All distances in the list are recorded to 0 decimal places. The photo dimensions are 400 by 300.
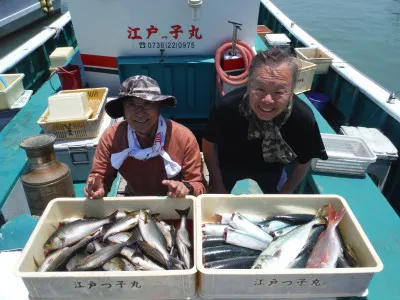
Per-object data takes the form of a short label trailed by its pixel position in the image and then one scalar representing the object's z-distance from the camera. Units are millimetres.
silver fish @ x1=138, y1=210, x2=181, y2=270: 1552
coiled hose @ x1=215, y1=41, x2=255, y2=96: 3820
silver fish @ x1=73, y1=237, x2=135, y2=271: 1429
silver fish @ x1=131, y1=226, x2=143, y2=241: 1626
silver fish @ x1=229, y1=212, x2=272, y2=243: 1654
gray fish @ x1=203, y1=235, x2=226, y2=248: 1636
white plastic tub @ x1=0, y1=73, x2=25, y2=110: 4086
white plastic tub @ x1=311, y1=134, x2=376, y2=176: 2836
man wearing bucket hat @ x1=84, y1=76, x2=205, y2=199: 2213
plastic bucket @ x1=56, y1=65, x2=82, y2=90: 4113
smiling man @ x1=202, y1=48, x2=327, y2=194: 1797
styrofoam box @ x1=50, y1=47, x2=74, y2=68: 5254
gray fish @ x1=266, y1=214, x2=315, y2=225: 1765
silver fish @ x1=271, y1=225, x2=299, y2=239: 1675
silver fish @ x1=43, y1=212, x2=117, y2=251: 1574
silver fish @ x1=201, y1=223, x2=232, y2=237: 1697
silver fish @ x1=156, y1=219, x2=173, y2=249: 1678
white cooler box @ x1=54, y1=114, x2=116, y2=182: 3311
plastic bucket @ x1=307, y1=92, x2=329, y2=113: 4906
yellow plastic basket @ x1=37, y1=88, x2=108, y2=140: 3248
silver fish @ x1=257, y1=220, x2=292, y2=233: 1747
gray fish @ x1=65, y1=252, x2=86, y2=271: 1476
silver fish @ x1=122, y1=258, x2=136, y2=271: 1470
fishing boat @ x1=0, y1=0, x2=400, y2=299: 2882
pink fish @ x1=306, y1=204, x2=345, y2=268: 1449
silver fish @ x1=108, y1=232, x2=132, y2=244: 1594
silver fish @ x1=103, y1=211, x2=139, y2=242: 1635
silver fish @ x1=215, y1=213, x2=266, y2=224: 1772
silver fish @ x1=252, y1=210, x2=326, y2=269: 1469
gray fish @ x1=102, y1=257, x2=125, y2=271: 1423
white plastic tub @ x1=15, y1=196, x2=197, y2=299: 1290
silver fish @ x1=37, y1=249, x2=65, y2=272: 1426
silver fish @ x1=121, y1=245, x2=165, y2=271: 1489
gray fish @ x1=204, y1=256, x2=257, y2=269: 1473
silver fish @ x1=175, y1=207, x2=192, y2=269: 1549
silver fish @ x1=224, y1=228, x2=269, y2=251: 1627
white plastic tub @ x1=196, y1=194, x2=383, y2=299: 1301
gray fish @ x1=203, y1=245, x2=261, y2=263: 1560
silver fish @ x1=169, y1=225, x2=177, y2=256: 1625
